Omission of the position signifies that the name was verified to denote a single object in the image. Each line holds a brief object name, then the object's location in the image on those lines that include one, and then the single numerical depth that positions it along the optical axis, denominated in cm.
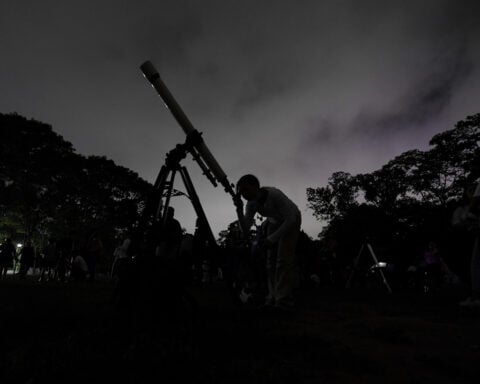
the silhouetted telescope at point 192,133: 430
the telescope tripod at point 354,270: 1111
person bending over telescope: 470
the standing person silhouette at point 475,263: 457
